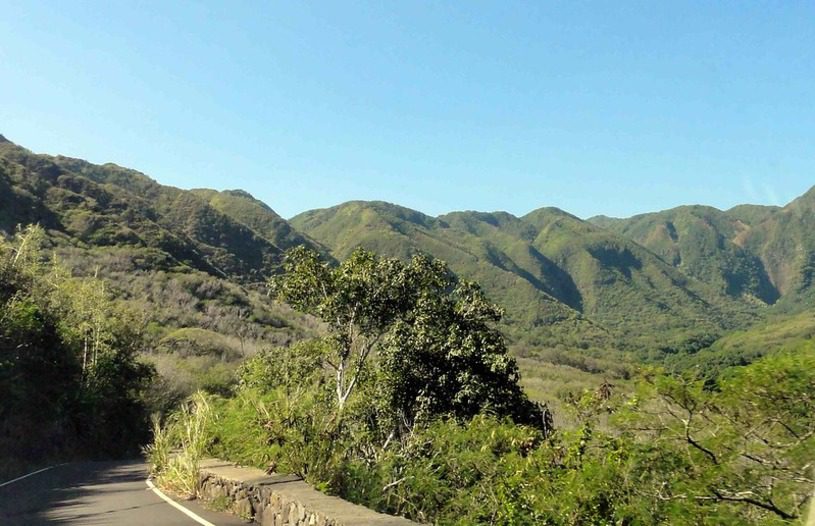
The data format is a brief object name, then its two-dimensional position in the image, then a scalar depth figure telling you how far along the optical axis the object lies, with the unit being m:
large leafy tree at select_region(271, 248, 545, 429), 16.38
